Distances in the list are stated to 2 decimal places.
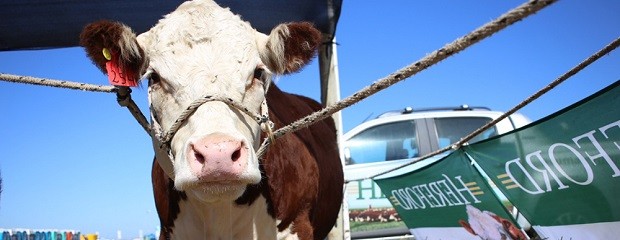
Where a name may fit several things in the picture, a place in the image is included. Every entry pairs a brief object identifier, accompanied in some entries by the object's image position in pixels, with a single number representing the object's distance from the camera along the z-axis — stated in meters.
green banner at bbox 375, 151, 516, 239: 3.75
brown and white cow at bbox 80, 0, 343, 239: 1.85
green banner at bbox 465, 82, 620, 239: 2.29
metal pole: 4.98
